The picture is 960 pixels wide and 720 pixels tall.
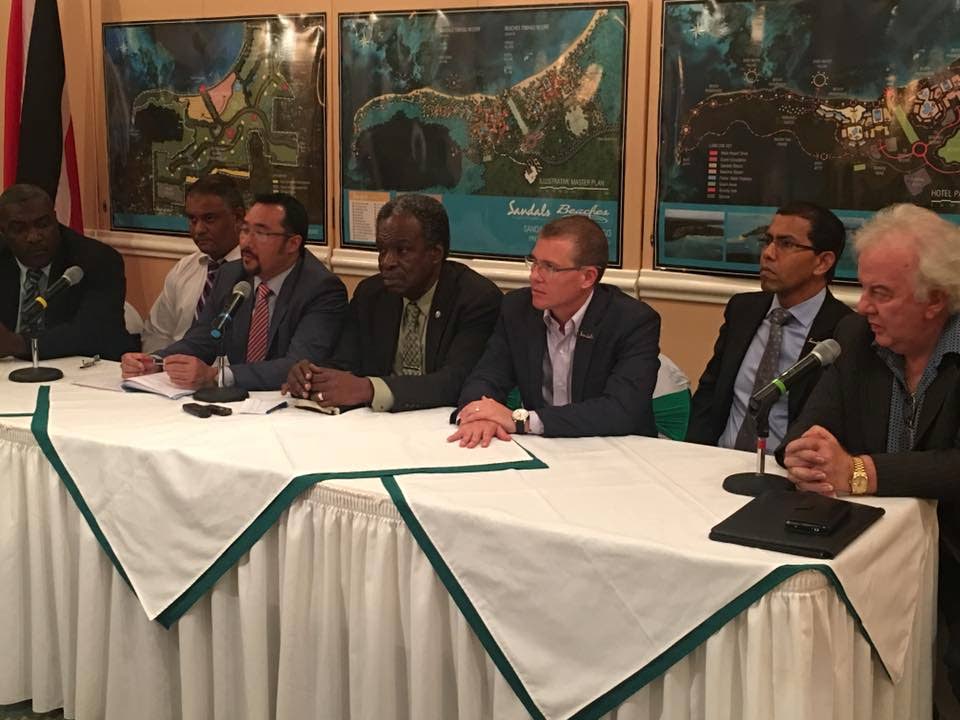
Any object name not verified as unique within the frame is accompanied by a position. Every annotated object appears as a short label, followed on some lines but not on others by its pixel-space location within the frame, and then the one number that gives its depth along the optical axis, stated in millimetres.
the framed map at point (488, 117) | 4398
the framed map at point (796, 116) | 3779
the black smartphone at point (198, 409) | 3225
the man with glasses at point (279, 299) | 3922
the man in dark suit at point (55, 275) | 4281
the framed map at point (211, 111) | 5156
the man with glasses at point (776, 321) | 3553
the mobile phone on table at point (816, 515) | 2199
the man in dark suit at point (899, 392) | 2500
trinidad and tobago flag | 5504
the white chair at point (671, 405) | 3803
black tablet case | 2137
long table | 2121
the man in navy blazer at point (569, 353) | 3037
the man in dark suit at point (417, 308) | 3752
